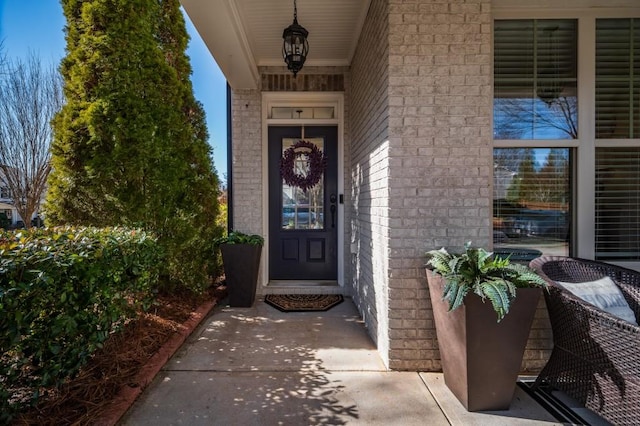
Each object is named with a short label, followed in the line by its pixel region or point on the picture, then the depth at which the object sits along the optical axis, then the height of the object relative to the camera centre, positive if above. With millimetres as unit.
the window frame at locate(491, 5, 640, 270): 2494 +616
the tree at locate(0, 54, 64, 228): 6812 +1653
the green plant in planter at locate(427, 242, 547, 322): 1705 -395
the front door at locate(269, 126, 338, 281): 4273 -19
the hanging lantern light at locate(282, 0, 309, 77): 2904 +1430
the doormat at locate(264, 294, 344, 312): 3619 -1088
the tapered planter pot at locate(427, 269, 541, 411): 1788 -762
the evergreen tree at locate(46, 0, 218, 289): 2842 +709
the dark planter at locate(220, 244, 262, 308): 3674 -731
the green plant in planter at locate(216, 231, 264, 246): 3760 -369
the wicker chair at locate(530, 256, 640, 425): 1529 -702
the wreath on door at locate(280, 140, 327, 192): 4234 +536
